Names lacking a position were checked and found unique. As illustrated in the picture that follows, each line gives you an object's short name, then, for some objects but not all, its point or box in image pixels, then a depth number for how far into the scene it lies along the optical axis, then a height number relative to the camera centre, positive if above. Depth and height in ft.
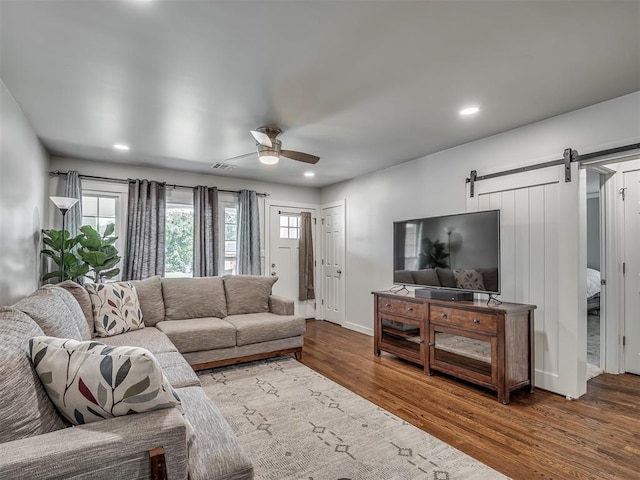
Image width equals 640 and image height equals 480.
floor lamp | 12.14 +1.43
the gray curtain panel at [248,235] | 18.20 +0.50
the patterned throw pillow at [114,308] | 10.46 -2.04
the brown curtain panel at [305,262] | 20.67 -1.04
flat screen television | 10.62 -0.24
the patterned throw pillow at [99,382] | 4.01 -1.62
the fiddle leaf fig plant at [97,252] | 12.93 -0.31
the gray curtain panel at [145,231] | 15.37 +0.59
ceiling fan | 10.80 +2.90
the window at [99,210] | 15.19 +1.54
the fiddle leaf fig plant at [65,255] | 12.22 -0.40
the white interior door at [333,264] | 19.48 -1.12
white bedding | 17.52 -1.95
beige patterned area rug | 6.52 -4.28
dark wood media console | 9.62 -2.96
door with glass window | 19.92 -0.49
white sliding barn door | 9.72 -0.58
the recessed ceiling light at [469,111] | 9.64 +3.81
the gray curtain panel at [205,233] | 16.89 +0.56
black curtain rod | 14.21 +2.88
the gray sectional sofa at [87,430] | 3.41 -2.06
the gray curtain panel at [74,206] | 14.14 +1.57
